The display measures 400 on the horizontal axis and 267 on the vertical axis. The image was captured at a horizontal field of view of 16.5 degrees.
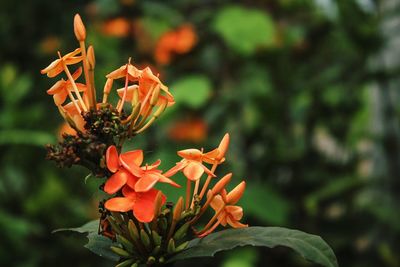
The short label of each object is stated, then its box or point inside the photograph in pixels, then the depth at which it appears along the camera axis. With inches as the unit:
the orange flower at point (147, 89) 27.0
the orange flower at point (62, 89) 27.1
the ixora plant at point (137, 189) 25.6
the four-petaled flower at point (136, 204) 25.5
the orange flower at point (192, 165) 26.2
